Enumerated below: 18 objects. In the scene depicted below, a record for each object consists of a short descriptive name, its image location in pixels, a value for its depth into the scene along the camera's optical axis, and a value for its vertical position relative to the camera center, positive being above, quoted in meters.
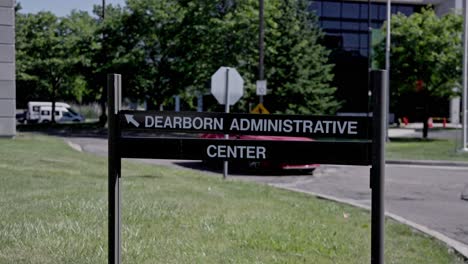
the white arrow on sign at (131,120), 4.64 -0.08
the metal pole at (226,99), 13.75 +0.24
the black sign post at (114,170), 4.61 -0.45
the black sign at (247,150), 4.43 -0.28
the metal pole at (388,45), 28.85 +3.07
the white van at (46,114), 59.50 -0.56
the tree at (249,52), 31.44 +3.02
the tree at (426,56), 30.88 +2.79
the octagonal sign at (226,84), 13.91 +0.57
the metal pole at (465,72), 21.95 +1.43
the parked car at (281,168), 16.47 -1.52
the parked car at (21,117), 61.62 -0.94
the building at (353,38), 55.75 +6.65
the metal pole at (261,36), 24.05 +2.84
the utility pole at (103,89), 36.80 +1.30
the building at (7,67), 21.77 +1.40
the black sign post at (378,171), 4.19 -0.40
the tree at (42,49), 44.81 +4.26
